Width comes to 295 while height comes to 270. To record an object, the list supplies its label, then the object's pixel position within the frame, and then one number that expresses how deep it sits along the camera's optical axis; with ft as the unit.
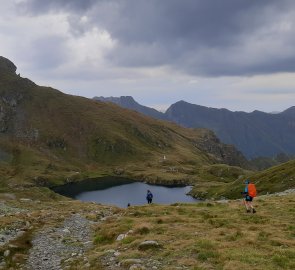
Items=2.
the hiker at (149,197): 164.73
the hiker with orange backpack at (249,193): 106.72
